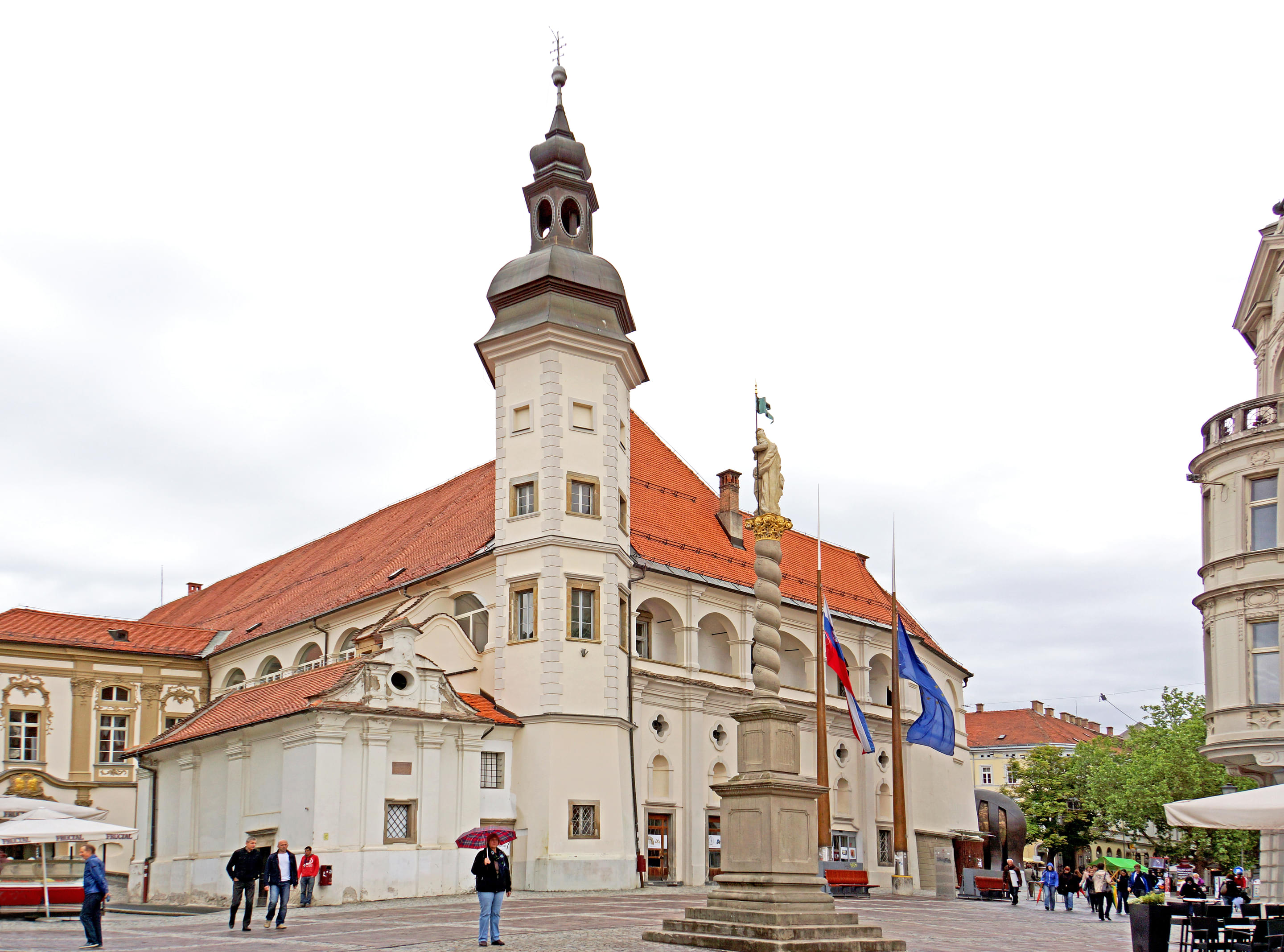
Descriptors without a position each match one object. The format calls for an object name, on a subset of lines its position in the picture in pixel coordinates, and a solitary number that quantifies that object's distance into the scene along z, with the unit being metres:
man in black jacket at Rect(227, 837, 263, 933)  21.47
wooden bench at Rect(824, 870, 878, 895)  33.62
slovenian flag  38.53
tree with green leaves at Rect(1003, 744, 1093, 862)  67.44
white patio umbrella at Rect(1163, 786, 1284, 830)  16.94
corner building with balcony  27.11
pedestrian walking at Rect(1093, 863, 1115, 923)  31.34
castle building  28.95
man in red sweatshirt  26.14
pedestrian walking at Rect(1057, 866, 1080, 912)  36.53
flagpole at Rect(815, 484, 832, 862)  36.41
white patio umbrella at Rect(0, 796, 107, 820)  30.92
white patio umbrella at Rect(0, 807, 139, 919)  24.98
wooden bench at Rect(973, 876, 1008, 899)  39.97
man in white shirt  21.23
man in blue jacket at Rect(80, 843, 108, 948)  17.64
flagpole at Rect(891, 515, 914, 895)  38.12
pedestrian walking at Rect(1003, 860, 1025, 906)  38.44
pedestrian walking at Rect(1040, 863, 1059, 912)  36.28
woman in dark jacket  16.47
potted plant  16.14
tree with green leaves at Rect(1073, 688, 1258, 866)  49.16
